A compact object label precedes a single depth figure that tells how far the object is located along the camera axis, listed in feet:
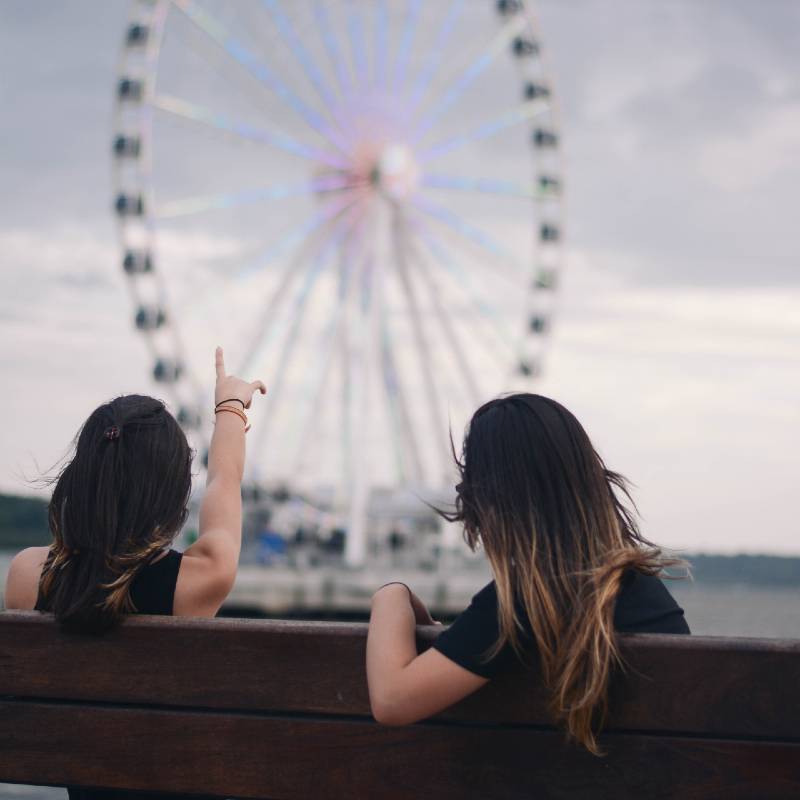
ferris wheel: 69.15
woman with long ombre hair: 6.57
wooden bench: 6.56
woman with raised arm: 7.87
